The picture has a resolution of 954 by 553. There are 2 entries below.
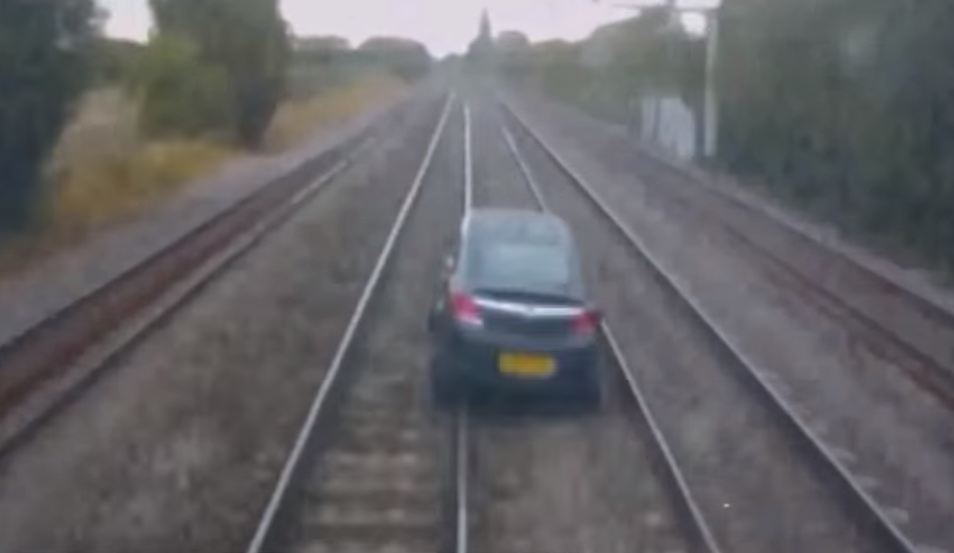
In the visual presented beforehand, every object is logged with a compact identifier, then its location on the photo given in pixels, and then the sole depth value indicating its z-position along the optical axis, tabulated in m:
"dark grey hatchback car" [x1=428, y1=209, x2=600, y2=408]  17.25
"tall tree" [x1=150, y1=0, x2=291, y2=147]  57.41
